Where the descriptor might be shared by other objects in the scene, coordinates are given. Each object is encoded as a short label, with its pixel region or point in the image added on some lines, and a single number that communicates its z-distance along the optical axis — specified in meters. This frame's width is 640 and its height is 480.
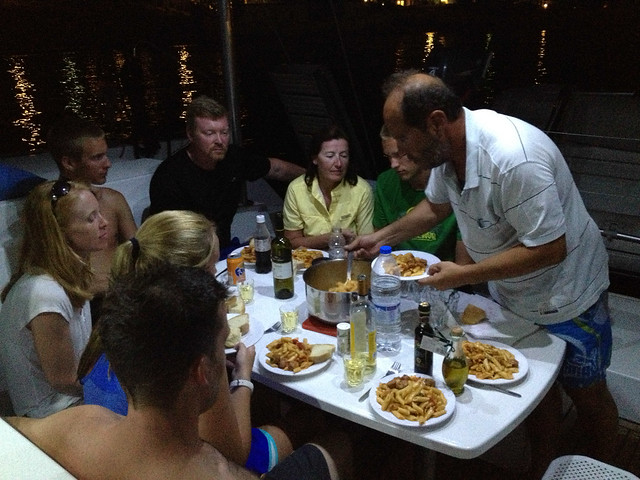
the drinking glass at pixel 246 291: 2.13
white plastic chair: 1.53
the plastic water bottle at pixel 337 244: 2.53
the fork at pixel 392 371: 1.52
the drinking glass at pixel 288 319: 1.86
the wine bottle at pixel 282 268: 2.10
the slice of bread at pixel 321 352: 1.66
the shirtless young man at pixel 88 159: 2.70
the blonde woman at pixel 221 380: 1.33
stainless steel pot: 1.80
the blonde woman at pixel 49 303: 1.78
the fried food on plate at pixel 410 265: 1.94
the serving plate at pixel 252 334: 1.80
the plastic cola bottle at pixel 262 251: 2.42
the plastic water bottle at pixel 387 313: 1.72
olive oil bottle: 1.49
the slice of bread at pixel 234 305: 2.01
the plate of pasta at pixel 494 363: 1.53
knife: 1.49
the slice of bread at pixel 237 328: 1.77
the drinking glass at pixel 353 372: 1.56
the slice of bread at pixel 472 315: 1.85
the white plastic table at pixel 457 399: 1.35
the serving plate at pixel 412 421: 1.37
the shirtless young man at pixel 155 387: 1.06
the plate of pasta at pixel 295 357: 1.63
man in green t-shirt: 2.73
